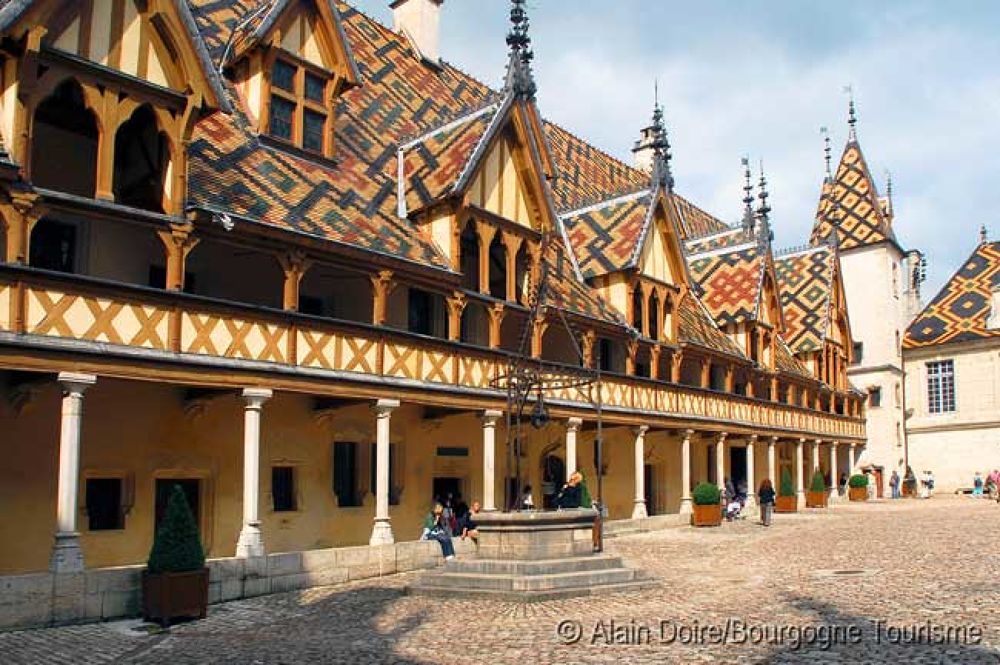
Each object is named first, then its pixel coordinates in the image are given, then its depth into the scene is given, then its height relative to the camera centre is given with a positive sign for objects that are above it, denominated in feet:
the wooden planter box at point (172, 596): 42.27 -5.97
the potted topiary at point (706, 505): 93.04 -4.81
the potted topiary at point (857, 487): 149.18 -5.10
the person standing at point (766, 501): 91.76 -4.37
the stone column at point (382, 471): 61.00 -1.11
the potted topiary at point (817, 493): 124.06 -5.03
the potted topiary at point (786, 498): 114.01 -5.15
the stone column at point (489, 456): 71.10 -0.24
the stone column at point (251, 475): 52.75 -1.16
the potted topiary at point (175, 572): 42.45 -5.02
